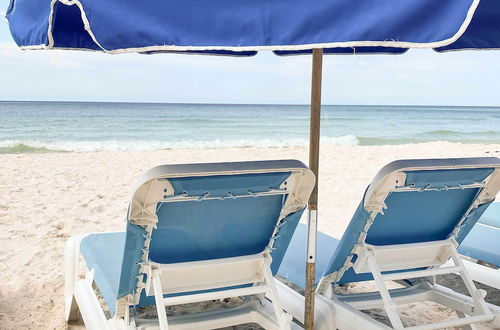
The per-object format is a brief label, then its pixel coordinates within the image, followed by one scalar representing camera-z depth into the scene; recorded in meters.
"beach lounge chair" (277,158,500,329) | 2.32
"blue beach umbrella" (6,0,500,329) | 1.33
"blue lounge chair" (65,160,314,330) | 2.01
